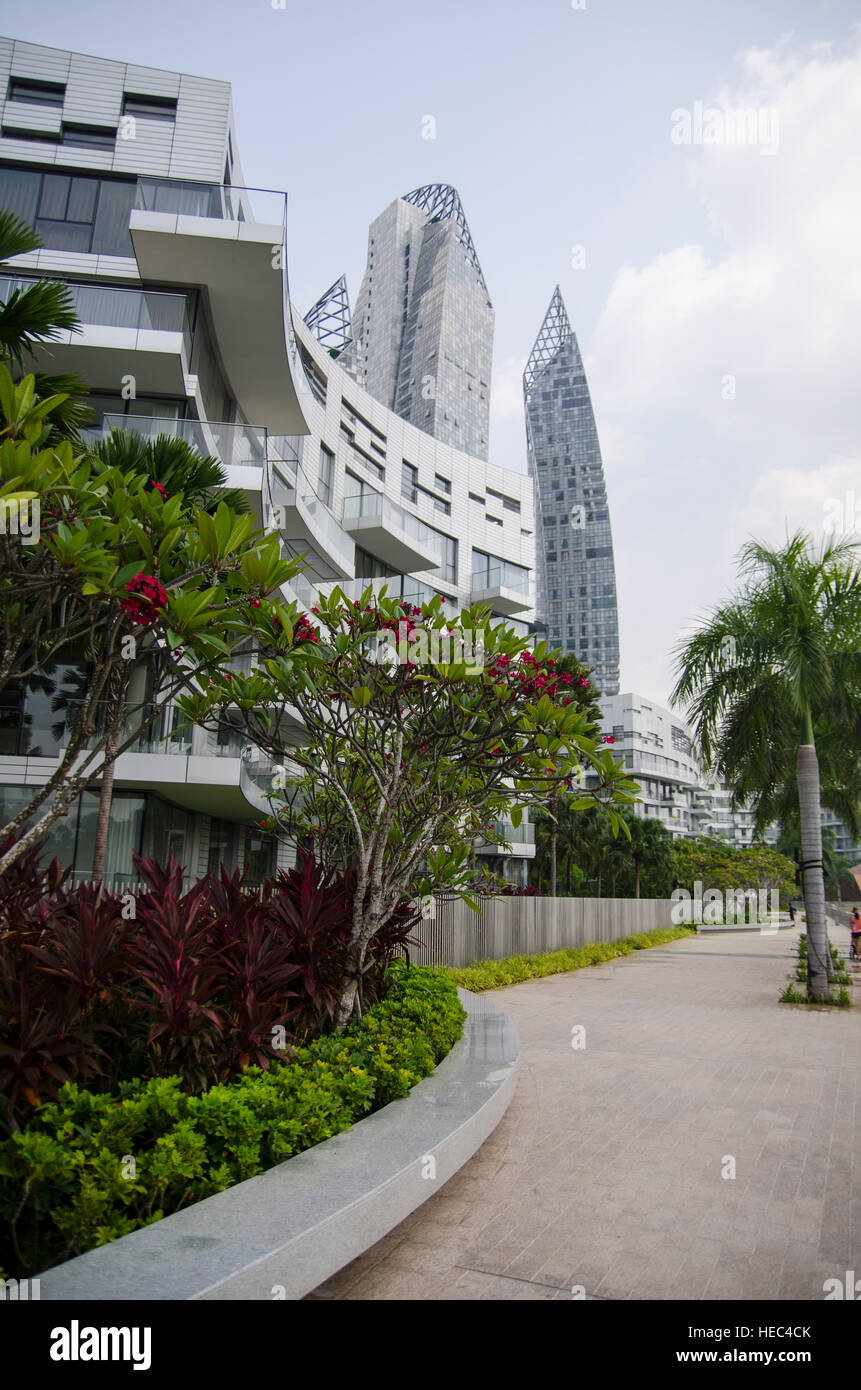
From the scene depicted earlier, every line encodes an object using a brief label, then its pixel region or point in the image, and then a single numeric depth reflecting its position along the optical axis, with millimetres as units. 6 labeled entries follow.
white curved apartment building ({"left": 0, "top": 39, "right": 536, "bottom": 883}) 14930
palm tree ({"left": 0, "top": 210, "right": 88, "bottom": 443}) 7027
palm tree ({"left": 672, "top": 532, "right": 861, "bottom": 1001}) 12258
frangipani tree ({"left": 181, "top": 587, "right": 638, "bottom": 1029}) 5355
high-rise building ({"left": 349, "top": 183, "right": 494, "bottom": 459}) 84125
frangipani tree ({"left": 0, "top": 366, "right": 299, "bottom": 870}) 3406
